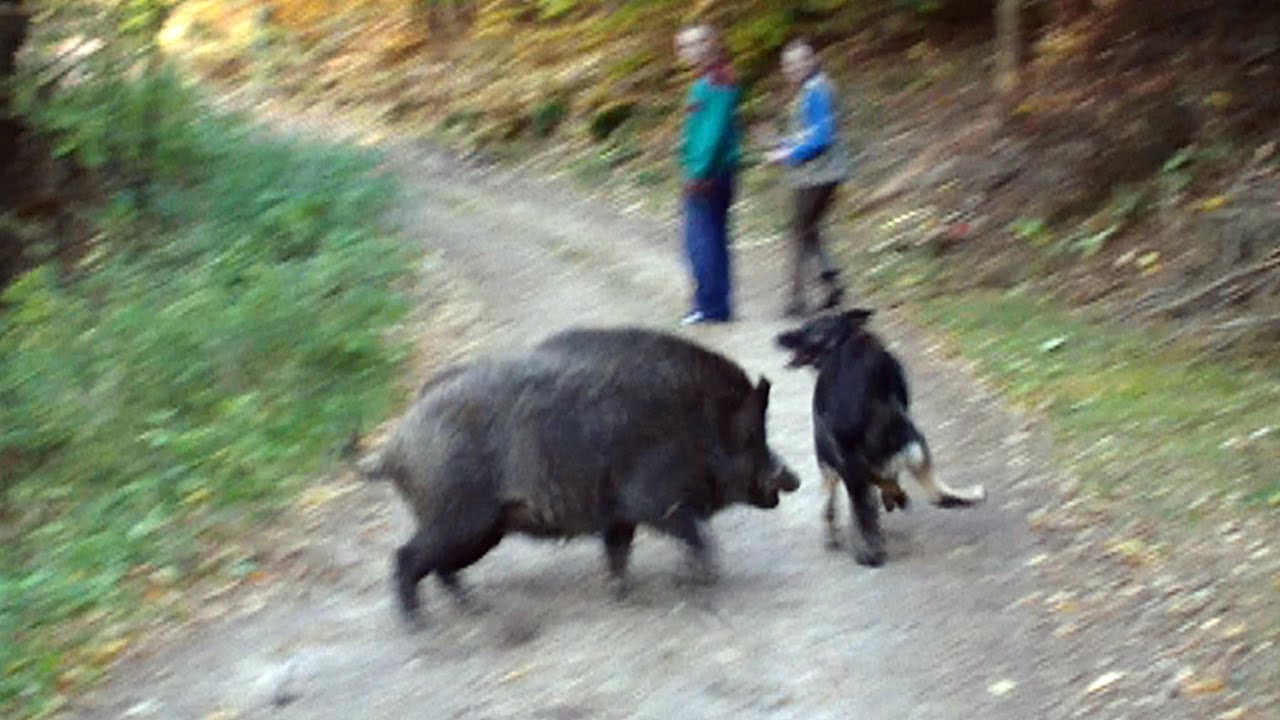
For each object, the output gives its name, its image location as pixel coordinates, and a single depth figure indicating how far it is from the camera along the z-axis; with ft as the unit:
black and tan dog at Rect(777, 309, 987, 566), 27.04
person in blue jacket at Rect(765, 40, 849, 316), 41.52
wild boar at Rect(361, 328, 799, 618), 26.30
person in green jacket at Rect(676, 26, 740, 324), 42.47
